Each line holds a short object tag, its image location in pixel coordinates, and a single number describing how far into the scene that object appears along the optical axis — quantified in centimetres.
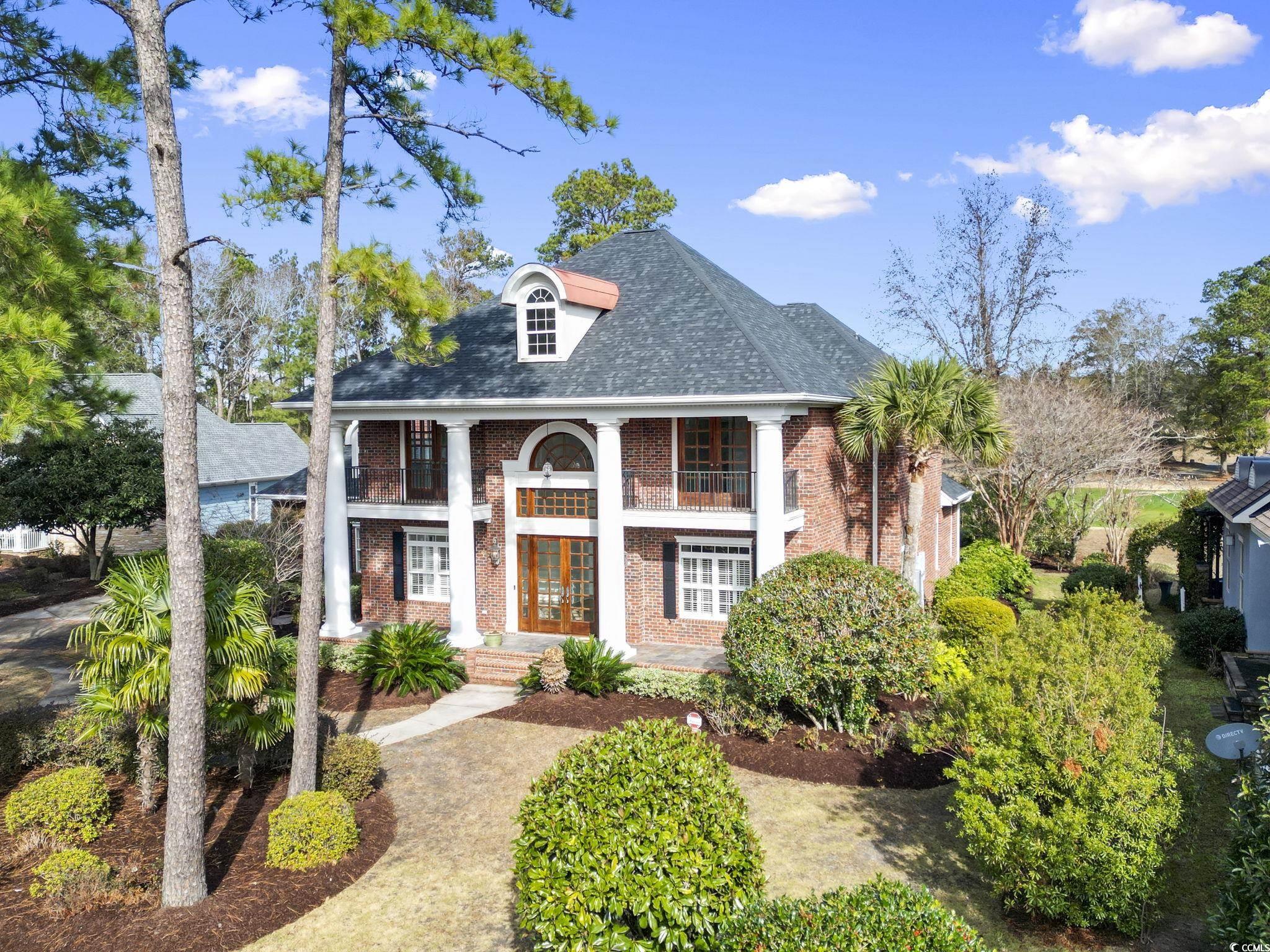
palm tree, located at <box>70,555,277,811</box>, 974
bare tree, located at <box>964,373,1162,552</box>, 2938
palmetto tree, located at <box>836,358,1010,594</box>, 1758
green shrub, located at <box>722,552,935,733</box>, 1267
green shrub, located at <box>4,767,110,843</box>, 981
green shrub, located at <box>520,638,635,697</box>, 1599
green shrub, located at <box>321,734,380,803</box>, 1116
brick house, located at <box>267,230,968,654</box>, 1736
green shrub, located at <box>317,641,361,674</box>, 1800
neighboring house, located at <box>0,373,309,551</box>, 3322
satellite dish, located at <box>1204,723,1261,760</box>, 800
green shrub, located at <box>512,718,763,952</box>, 671
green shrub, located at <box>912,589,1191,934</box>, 766
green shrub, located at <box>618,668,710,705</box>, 1556
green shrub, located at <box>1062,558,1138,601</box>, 2414
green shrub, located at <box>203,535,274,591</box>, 1747
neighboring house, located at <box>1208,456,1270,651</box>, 1499
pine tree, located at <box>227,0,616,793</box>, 1038
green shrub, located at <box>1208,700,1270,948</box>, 627
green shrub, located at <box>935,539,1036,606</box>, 2281
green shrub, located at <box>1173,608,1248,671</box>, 1736
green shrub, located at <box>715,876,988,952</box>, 557
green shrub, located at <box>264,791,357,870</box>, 951
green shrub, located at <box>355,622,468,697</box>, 1664
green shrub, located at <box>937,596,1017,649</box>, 1891
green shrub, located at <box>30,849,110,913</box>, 853
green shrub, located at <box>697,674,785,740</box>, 1346
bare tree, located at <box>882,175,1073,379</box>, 3691
